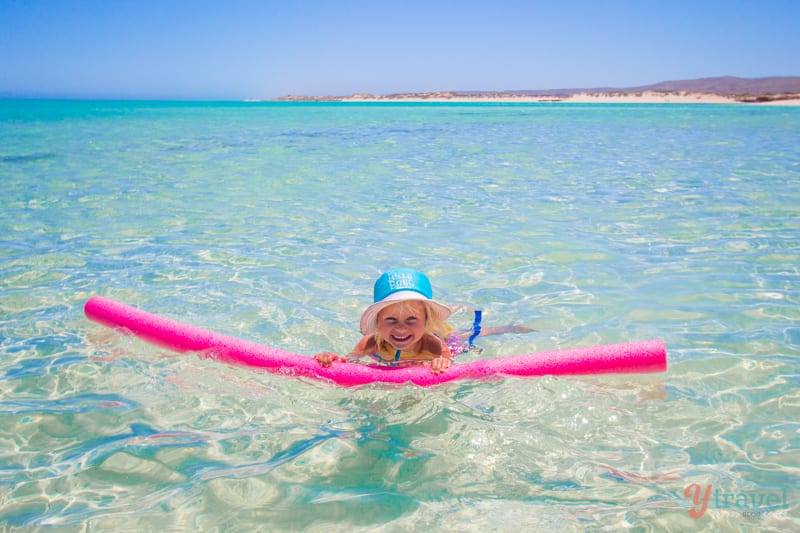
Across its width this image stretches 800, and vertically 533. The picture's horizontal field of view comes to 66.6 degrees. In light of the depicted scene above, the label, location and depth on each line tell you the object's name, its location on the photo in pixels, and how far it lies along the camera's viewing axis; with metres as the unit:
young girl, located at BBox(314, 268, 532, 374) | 3.49
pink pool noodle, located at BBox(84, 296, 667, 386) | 3.29
